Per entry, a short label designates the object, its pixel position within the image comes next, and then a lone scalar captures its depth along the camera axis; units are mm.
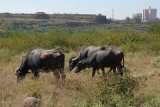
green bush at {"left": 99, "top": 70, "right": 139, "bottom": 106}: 10742
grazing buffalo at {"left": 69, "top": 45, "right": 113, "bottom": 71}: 16987
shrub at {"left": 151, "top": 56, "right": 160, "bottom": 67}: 21922
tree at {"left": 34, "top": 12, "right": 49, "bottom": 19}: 179825
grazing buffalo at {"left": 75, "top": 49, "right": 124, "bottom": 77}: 15117
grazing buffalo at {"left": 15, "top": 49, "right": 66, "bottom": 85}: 14359
